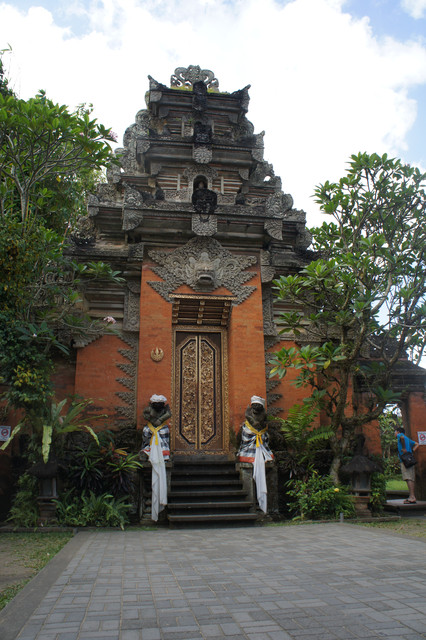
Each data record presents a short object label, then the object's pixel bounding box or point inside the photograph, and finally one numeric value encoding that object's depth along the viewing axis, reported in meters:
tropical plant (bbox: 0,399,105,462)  7.33
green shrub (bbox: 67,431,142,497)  7.75
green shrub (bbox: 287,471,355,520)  8.02
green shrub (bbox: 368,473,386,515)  8.46
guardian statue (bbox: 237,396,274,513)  8.24
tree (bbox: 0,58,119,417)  6.62
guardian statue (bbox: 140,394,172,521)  7.70
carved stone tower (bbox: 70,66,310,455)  9.45
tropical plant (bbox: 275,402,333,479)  8.69
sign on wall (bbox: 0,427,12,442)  8.59
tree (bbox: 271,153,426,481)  8.19
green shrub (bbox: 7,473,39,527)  7.21
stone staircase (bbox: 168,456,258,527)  7.65
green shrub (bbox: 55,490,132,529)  7.21
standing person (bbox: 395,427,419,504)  9.84
